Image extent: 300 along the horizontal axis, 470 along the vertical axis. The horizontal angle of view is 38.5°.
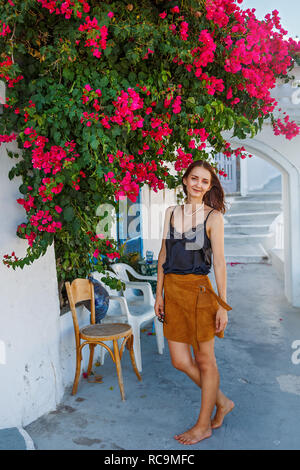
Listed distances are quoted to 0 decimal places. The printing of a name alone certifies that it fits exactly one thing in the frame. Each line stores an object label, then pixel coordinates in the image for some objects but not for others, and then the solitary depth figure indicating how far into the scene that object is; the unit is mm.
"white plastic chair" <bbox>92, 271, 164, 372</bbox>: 4072
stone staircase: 10685
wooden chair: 3469
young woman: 2758
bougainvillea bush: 2523
